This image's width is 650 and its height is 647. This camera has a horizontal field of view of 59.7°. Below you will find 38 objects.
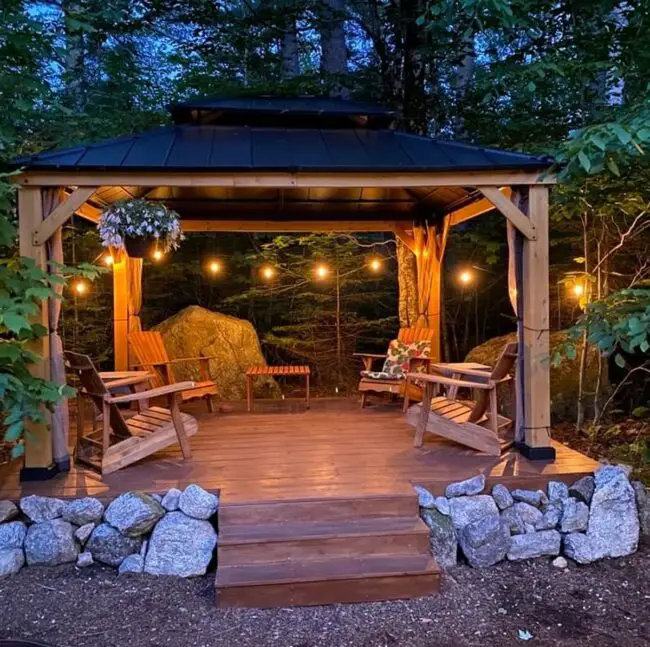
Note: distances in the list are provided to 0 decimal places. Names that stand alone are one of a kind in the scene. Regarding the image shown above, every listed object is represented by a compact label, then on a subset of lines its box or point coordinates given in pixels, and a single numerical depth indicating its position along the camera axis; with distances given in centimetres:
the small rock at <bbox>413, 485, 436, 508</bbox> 337
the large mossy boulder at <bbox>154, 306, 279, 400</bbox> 732
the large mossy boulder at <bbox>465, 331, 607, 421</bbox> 602
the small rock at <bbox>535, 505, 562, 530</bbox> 346
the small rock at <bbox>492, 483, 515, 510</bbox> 350
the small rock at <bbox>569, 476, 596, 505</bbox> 355
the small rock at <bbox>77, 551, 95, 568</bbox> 318
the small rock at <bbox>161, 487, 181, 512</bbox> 331
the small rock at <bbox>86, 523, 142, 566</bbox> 319
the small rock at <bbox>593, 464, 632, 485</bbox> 354
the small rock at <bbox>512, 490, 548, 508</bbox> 355
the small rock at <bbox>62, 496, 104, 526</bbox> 329
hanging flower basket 437
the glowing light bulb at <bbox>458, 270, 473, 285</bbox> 665
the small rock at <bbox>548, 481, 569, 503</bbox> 357
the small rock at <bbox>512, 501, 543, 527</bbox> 346
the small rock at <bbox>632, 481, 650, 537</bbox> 350
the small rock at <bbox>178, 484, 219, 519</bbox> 324
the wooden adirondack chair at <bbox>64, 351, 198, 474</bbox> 376
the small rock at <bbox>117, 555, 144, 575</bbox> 313
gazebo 384
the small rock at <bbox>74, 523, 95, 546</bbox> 325
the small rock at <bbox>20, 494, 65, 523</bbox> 327
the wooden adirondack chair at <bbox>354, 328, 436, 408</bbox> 580
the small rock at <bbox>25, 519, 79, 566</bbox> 318
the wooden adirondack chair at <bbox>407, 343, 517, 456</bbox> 401
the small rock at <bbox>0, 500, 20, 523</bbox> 324
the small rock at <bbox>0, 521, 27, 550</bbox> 317
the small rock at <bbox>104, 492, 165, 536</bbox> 320
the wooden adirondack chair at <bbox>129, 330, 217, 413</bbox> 558
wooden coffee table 600
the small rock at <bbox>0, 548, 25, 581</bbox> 309
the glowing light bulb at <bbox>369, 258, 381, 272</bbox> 785
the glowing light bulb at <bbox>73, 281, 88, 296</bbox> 636
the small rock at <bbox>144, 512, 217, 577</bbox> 312
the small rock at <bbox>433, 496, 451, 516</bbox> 338
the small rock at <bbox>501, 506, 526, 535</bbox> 342
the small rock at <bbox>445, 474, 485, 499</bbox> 347
